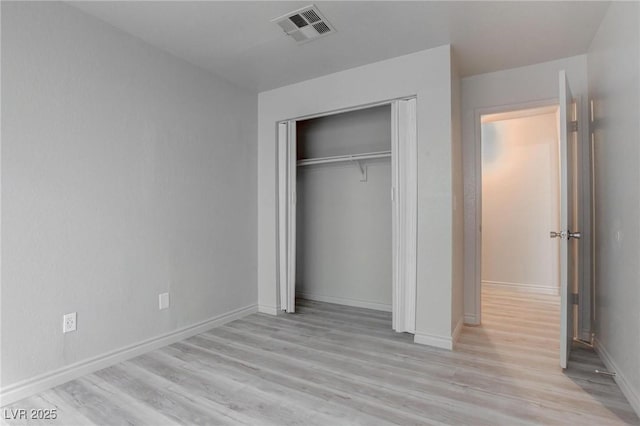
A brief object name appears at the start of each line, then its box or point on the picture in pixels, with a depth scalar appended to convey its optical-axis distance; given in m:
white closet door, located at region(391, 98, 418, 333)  2.91
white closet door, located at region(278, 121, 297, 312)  3.62
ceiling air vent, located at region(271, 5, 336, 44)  2.29
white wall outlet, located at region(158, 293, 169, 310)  2.75
